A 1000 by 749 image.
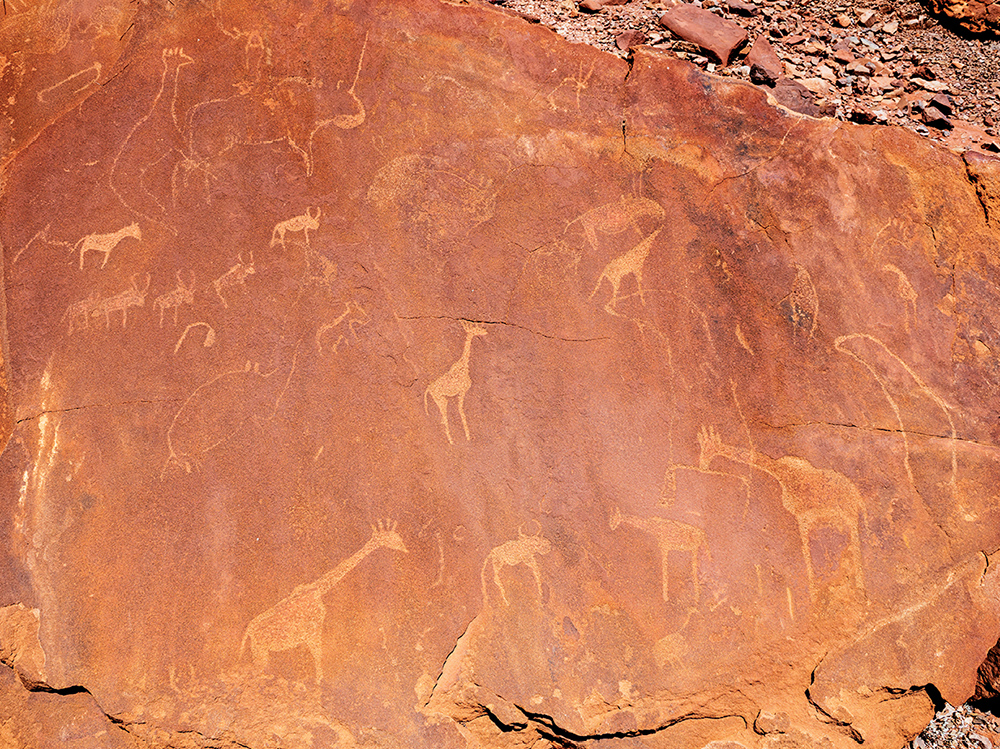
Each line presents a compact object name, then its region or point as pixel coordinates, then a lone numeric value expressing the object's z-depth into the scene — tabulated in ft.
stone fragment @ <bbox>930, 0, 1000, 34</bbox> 13.94
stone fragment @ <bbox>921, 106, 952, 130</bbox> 12.86
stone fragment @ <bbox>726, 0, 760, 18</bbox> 13.52
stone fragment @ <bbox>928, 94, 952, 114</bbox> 12.99
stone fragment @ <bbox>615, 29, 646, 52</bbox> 12.34
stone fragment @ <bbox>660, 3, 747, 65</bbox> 12.53
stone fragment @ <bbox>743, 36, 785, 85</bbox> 12.25
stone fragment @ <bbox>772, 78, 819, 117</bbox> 11.21
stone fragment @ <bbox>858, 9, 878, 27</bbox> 14.07
